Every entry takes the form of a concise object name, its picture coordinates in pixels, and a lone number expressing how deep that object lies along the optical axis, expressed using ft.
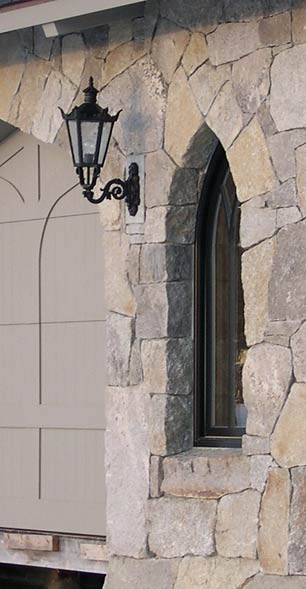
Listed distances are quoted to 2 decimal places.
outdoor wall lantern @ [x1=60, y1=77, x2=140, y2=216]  35.35
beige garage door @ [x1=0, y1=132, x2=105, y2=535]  40.14
